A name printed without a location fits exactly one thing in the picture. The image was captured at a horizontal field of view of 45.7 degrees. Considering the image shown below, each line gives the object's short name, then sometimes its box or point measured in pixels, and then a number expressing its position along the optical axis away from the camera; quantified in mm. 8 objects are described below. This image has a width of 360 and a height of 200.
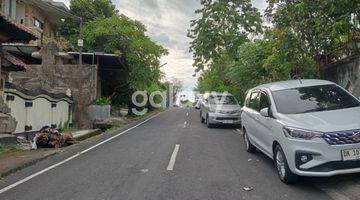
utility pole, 25594
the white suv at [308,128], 7023
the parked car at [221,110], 20469
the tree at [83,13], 35125
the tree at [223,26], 29969
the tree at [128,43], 30406
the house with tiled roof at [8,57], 13975
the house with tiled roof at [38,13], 24219
